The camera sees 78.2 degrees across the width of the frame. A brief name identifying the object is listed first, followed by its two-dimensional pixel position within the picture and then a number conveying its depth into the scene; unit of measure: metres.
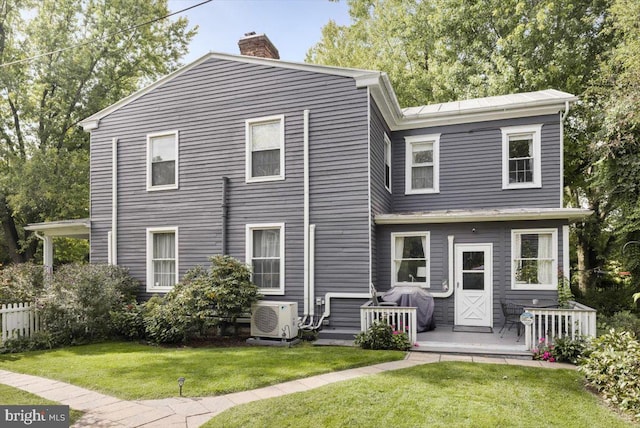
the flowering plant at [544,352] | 6.91
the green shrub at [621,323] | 7.61
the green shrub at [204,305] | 8.52
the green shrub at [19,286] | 9.41
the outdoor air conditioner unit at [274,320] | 8.52
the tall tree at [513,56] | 14.99
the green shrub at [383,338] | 7.69
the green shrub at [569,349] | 6.71
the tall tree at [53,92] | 16.89
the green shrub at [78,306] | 8.80
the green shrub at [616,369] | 4.81
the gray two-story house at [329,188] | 9.24
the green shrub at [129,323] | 9.15
